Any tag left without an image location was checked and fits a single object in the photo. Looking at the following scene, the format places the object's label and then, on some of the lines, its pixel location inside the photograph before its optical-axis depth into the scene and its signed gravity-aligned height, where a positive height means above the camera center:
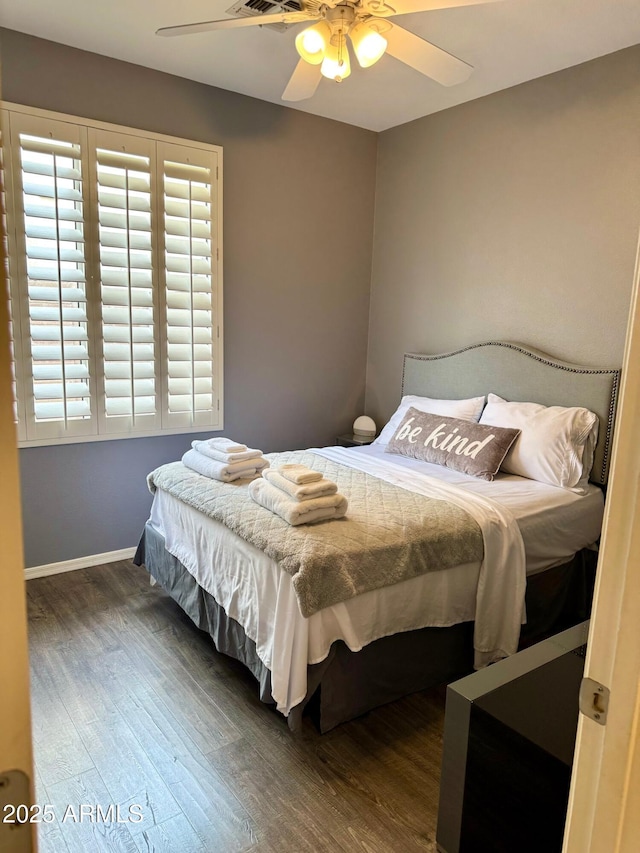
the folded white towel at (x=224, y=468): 2.73 -0.73
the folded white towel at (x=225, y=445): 2.82 -0.64
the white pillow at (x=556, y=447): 2.93 -0.62
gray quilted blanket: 1.98 -0.81
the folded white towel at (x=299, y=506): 2.22 -0.74
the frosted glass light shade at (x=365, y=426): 4.30 -0.79
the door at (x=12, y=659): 0.51 -0.31
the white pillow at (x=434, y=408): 3.48 -0.54
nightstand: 4.20 -0.89
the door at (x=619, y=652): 0.72 -0.41
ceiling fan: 2.04 +1.04
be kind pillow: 3.04 -0.67
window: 3.01 +0.18
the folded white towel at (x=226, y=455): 2.78 -0.67
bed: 2.04 -1.08
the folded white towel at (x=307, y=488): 2.26 -0.67
